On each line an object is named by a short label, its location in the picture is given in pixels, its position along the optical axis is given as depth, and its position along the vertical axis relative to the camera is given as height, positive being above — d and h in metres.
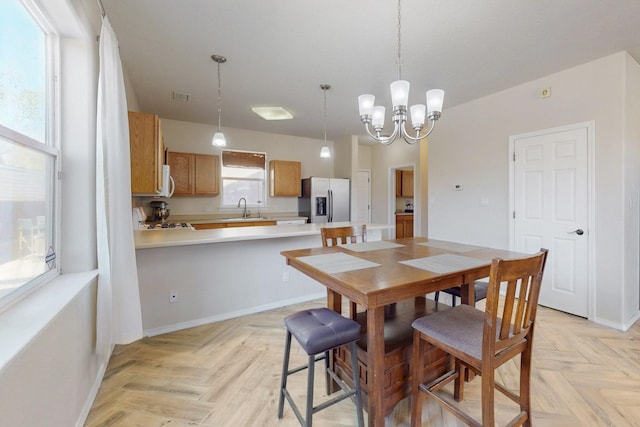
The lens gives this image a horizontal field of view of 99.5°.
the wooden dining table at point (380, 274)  1.24 -0.33
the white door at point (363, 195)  6.79 +0.41
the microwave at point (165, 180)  3.09 +0.37
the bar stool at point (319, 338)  1.26 -0.61
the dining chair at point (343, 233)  2.27 -0.19
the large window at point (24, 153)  1.08 +0.27
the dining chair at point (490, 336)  1.13 -0.58
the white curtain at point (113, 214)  1.57 -0.01
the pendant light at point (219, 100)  2.70 +1.53
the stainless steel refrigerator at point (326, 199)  5.50 +0.26
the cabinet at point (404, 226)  6.64 -0.36
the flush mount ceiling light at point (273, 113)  4.05 +1.53
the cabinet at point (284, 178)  5.54 +0.69
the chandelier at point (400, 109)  1.90 +0.78
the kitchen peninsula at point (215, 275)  2.41 -0.63
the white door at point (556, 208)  2.81 +0.03
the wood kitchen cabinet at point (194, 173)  4.66 +0.69
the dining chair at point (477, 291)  2.06 -0.62
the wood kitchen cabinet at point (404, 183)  6.74 +0.71
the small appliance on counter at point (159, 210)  4.44 +0.03
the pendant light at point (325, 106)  3.35 +1.55
